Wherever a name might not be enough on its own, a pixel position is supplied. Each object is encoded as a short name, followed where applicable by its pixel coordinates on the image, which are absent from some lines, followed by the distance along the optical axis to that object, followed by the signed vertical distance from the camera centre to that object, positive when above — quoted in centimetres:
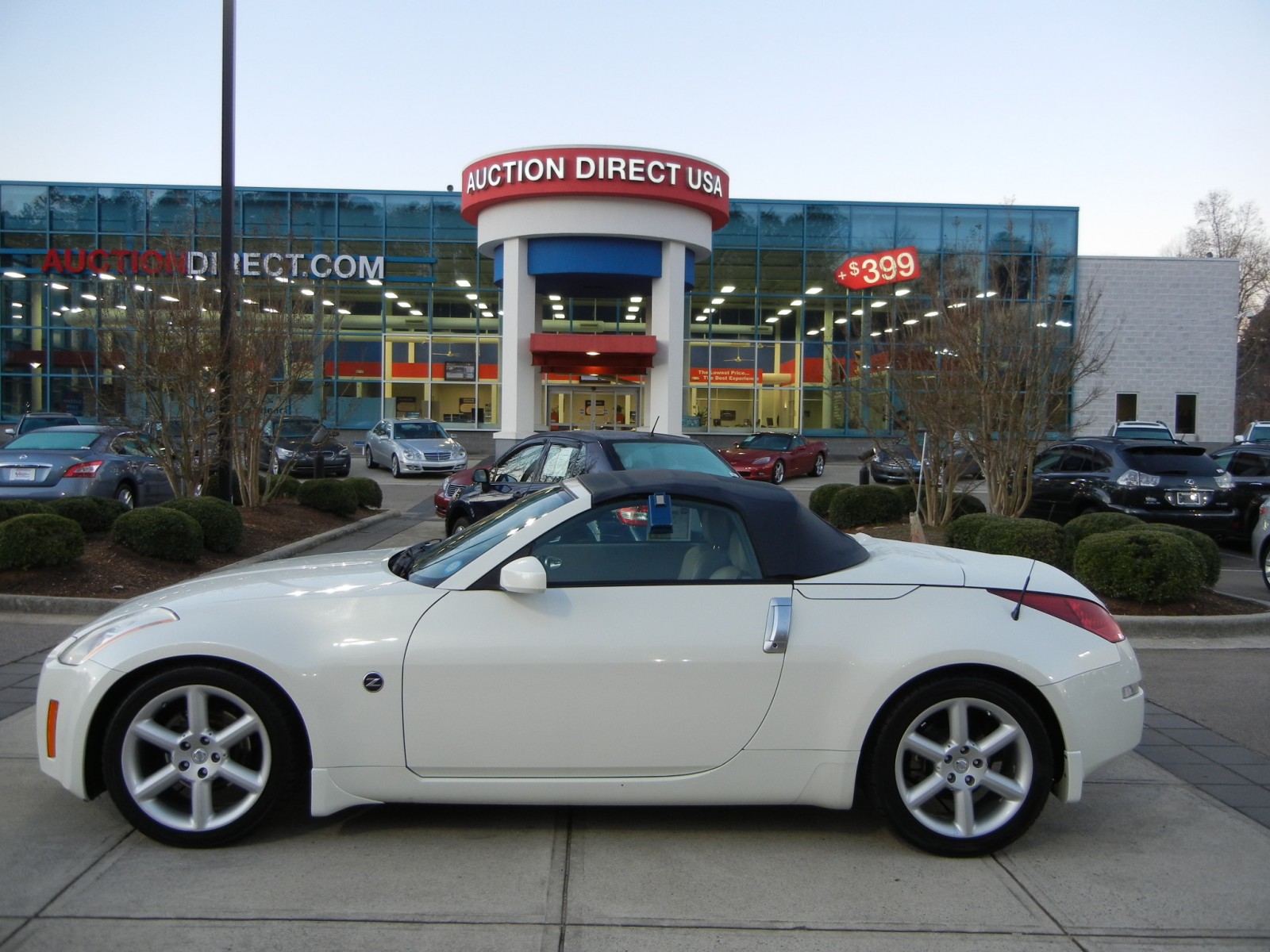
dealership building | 3784 +441
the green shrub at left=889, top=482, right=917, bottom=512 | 1442 -101
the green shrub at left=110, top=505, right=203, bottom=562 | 991 -119
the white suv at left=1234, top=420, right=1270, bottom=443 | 2550 +5
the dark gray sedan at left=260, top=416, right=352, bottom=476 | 2540 -99
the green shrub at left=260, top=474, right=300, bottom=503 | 1532 -118
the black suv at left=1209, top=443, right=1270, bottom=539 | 1490 -63
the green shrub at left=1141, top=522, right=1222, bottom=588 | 938 -109
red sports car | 2669 -87
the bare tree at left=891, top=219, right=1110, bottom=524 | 1237 +63
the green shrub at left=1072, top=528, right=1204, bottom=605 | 873 -117
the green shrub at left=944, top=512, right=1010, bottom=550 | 1050 -106
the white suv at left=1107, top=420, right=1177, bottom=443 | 2870 +6
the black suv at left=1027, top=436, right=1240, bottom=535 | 1352 -71
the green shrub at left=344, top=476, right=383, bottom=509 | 1730 -133
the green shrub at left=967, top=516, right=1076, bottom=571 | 976 -108
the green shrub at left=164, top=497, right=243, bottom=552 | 1090 -116
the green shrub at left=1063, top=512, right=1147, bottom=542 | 1010 -92
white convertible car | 390 -107
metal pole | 1265 +196
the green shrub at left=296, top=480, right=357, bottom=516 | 1585 -128
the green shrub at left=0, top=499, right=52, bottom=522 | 1091 -108
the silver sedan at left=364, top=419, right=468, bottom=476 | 2706 -86
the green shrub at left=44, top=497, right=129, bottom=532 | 1136 -114
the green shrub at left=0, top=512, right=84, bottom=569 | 905 -119
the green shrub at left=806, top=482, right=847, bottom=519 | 1496 -108
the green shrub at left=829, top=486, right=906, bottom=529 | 1409 -111
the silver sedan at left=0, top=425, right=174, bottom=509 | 1382 -78
